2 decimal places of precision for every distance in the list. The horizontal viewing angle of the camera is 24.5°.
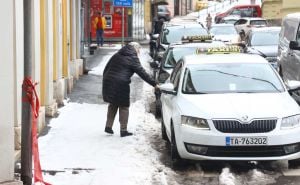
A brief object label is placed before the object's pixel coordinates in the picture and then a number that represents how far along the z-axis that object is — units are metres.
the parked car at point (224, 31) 30.55
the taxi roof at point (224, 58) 10.94
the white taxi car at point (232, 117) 9.00
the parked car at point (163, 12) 53.23
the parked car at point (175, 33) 22.30
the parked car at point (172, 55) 15.18
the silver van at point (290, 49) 14.56
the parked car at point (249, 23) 41.61
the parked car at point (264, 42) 21.53
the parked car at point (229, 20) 46.89
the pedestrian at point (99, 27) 31.78
